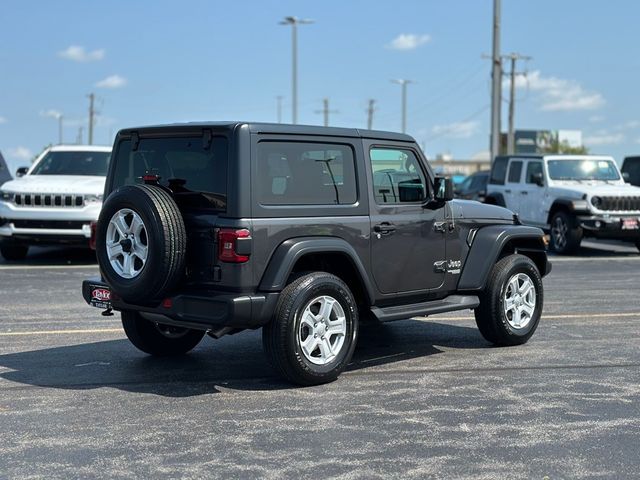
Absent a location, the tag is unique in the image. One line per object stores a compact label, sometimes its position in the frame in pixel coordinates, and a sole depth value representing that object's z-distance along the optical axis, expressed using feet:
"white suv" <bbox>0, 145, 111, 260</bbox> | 47.11
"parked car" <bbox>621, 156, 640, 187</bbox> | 73.15
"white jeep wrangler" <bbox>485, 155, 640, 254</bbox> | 55.62
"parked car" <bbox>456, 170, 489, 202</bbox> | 107.24
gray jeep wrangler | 20.31
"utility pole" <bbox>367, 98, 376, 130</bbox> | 295.48
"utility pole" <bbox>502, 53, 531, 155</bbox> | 202.39
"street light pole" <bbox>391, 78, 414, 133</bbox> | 210.79
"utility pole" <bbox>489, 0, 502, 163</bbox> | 96.84
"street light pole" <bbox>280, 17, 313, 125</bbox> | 130.72
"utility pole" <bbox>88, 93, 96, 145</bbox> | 305.94
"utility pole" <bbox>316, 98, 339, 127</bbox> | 284.47
